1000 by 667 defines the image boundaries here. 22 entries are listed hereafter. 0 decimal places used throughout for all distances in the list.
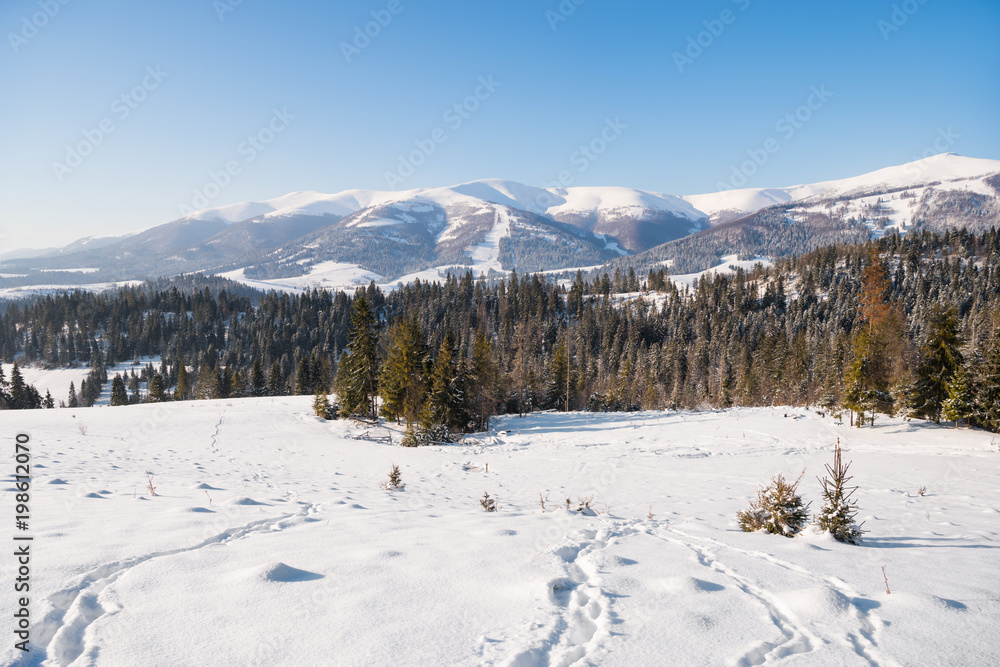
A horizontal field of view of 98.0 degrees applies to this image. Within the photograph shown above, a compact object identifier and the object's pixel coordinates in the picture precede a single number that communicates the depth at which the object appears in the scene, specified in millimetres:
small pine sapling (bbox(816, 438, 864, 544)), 7121
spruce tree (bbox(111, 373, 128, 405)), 87025
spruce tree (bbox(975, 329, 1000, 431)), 24922
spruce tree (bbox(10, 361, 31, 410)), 66188
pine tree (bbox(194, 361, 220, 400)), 77419
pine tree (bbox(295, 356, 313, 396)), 76188
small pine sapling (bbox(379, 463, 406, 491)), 13058
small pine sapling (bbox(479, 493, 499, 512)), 9996
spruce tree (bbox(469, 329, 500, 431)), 35000
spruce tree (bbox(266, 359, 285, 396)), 79500
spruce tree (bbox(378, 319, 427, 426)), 34000
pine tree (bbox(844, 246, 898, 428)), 28734
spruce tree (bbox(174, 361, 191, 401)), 85000
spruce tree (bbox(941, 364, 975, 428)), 25984
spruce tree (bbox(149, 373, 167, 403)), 84500
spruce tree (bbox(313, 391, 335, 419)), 34781
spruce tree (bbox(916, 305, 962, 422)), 27594
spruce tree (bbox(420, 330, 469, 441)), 32375
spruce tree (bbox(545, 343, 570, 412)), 62531
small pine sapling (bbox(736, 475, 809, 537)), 7629
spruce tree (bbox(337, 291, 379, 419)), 35812
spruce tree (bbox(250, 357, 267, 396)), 79000
